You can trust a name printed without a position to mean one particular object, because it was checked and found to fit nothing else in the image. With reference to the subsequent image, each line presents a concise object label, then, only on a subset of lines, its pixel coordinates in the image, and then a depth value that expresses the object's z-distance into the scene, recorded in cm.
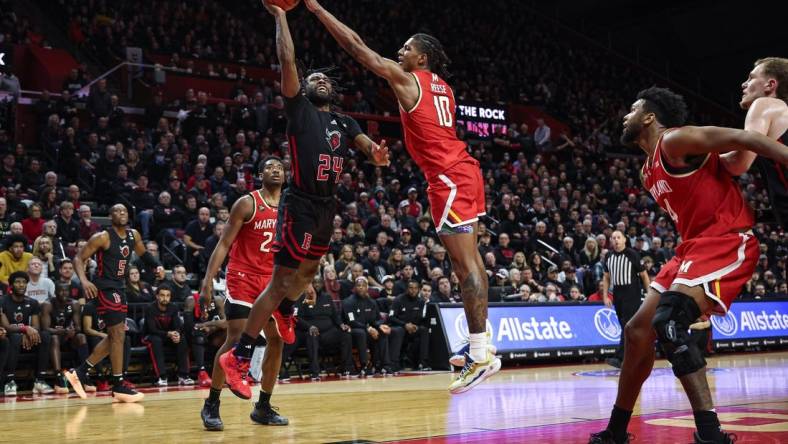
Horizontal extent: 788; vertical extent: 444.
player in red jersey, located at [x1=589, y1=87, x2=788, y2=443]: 391
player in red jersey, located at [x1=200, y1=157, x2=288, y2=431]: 600
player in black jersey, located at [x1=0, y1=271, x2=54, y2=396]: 981
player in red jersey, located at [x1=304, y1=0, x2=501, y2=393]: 514
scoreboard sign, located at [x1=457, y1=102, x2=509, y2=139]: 2267
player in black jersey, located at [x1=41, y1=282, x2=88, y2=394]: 1016
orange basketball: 517
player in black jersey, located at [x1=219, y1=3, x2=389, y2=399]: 544
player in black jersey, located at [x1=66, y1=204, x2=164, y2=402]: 859
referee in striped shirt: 1097
